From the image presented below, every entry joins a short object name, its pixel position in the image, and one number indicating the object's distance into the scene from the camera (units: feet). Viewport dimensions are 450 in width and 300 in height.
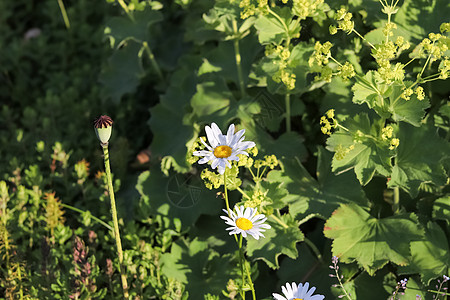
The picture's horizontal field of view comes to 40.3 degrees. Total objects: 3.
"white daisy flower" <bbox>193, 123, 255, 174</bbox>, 7.41
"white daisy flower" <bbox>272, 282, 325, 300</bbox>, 7.44
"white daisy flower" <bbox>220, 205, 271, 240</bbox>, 7.29
